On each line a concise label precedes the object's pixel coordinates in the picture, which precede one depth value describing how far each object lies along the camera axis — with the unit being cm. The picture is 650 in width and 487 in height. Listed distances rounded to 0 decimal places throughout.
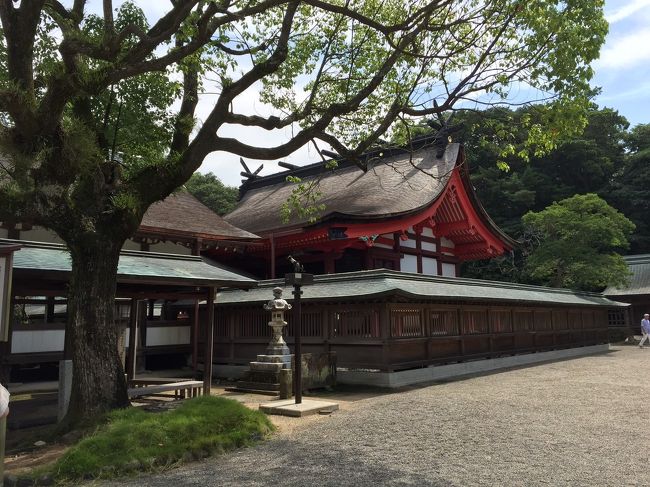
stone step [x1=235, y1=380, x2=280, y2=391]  1156
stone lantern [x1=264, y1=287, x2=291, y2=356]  1166
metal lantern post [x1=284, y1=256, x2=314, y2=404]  928
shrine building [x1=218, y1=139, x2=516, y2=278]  1677
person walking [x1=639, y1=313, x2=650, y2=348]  2430
